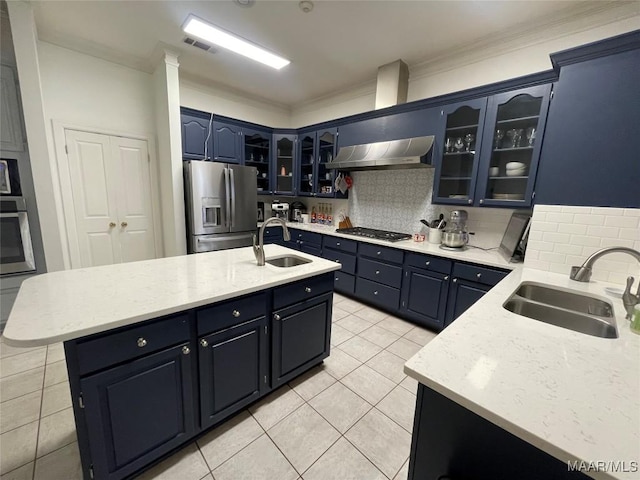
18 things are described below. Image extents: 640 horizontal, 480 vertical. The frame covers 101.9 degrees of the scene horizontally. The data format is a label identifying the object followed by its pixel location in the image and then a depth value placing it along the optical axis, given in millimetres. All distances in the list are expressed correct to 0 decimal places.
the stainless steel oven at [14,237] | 2406
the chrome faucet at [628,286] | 1232
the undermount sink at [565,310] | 1260
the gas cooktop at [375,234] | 3137
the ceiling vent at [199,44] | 2740
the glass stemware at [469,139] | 2665
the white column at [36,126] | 2205
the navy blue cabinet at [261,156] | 4160
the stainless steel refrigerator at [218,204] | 3230
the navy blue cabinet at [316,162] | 3914
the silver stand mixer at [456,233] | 2660
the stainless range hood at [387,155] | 2777
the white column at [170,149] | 3023
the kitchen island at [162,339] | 1047
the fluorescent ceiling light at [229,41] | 2467
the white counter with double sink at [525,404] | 603
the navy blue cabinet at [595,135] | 1623
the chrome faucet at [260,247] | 1821
